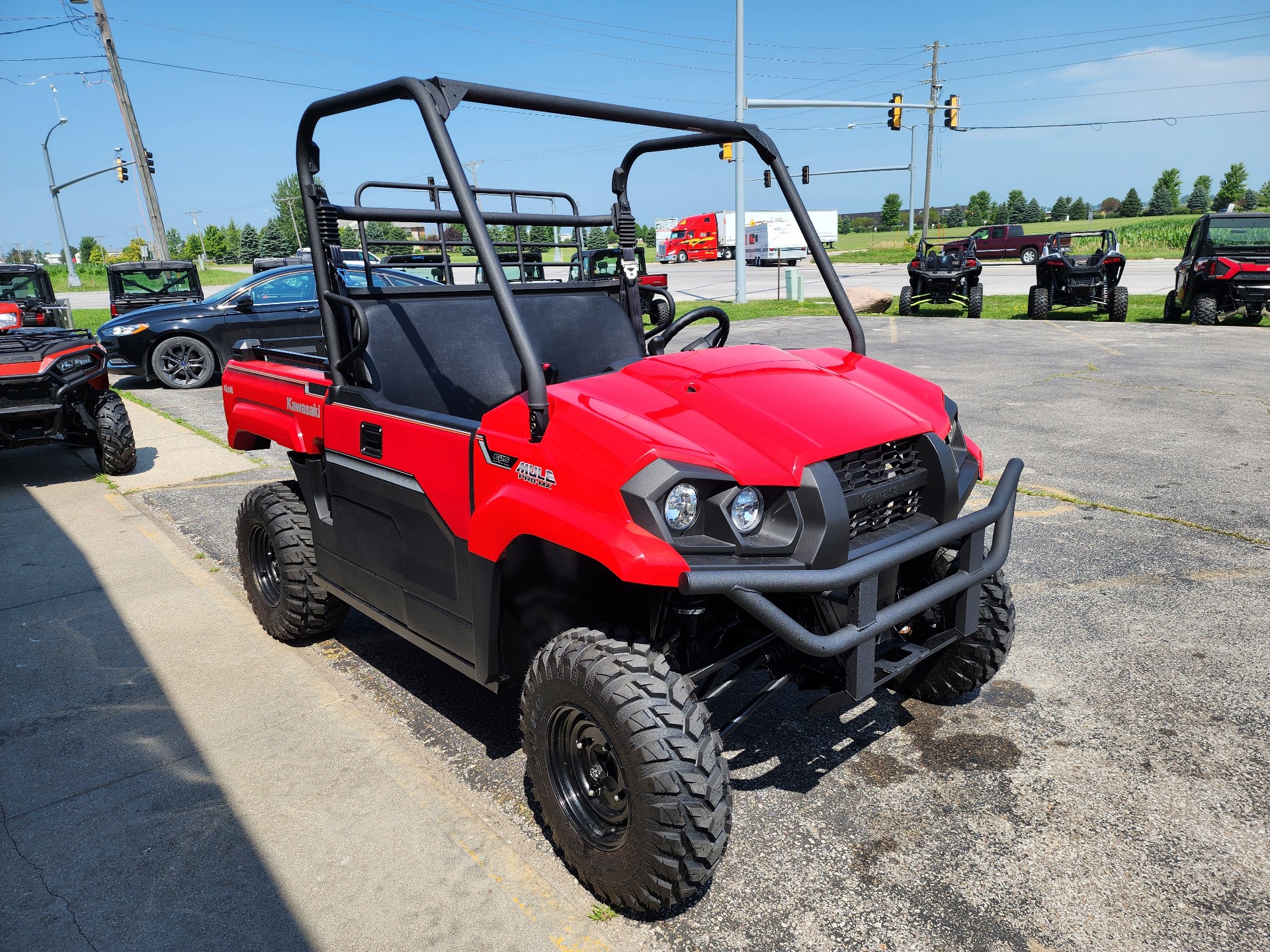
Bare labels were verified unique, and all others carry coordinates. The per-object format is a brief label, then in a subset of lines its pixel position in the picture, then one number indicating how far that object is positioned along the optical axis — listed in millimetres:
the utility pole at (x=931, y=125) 46281
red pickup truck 37531
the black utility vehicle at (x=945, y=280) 18266
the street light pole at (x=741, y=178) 20422
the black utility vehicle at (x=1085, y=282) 16406
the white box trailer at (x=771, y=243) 50188
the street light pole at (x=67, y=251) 37656
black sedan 11203
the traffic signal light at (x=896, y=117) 24125
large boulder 20219
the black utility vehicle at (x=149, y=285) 17078
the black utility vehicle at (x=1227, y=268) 14398
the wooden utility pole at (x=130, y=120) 20516
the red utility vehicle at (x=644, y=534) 2123
